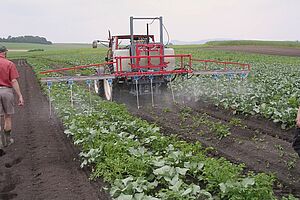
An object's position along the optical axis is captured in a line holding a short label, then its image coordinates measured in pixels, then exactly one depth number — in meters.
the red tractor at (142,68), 11.40
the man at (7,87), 7.27
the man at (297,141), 5.08
